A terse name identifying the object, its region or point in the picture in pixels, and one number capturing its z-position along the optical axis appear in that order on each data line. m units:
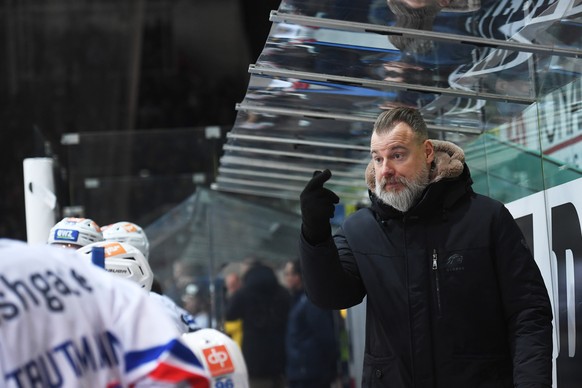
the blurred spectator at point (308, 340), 20.16
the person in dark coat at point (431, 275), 7.92
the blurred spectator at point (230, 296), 19.75
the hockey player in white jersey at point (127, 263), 9.61
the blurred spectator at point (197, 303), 19.47
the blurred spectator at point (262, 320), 19.81
